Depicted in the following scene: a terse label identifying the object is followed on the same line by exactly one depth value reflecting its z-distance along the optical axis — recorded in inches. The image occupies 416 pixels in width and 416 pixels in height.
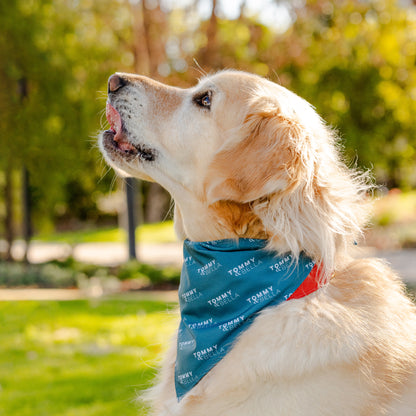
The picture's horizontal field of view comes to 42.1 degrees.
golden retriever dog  90.6
